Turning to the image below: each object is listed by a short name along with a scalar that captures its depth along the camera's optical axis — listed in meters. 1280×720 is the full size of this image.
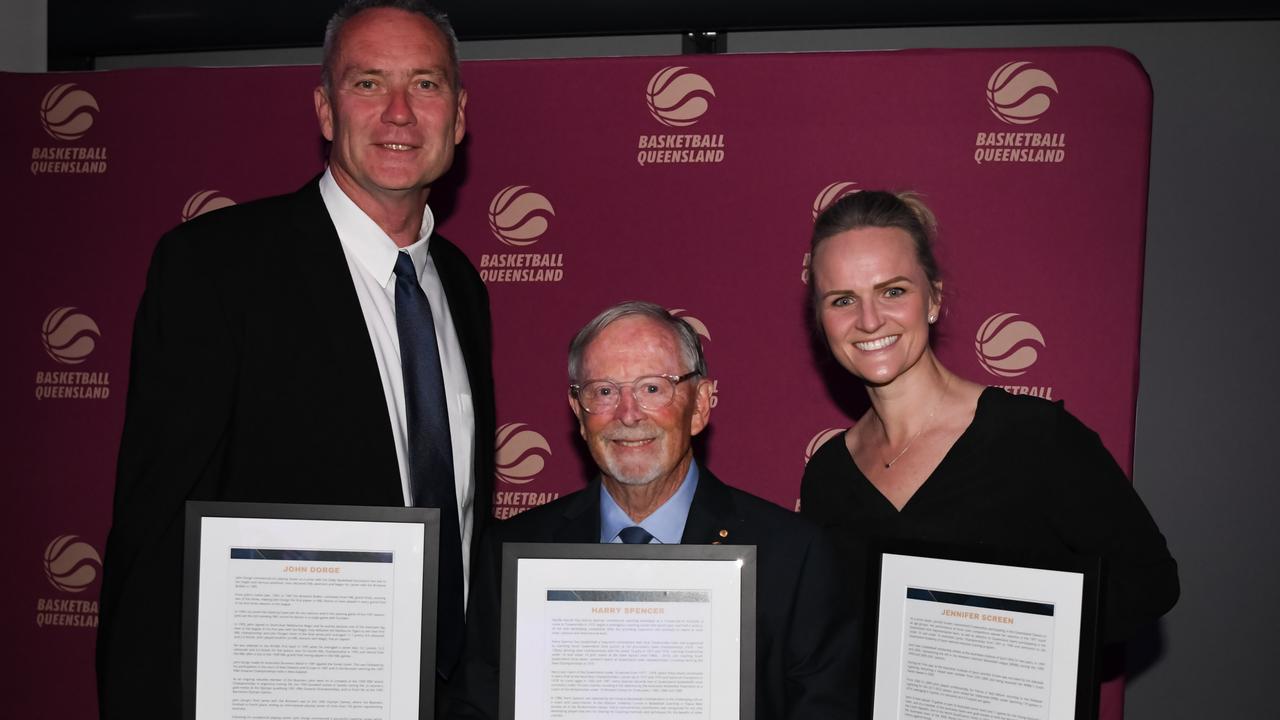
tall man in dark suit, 2.20
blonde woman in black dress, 2.45
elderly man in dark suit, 2.19
